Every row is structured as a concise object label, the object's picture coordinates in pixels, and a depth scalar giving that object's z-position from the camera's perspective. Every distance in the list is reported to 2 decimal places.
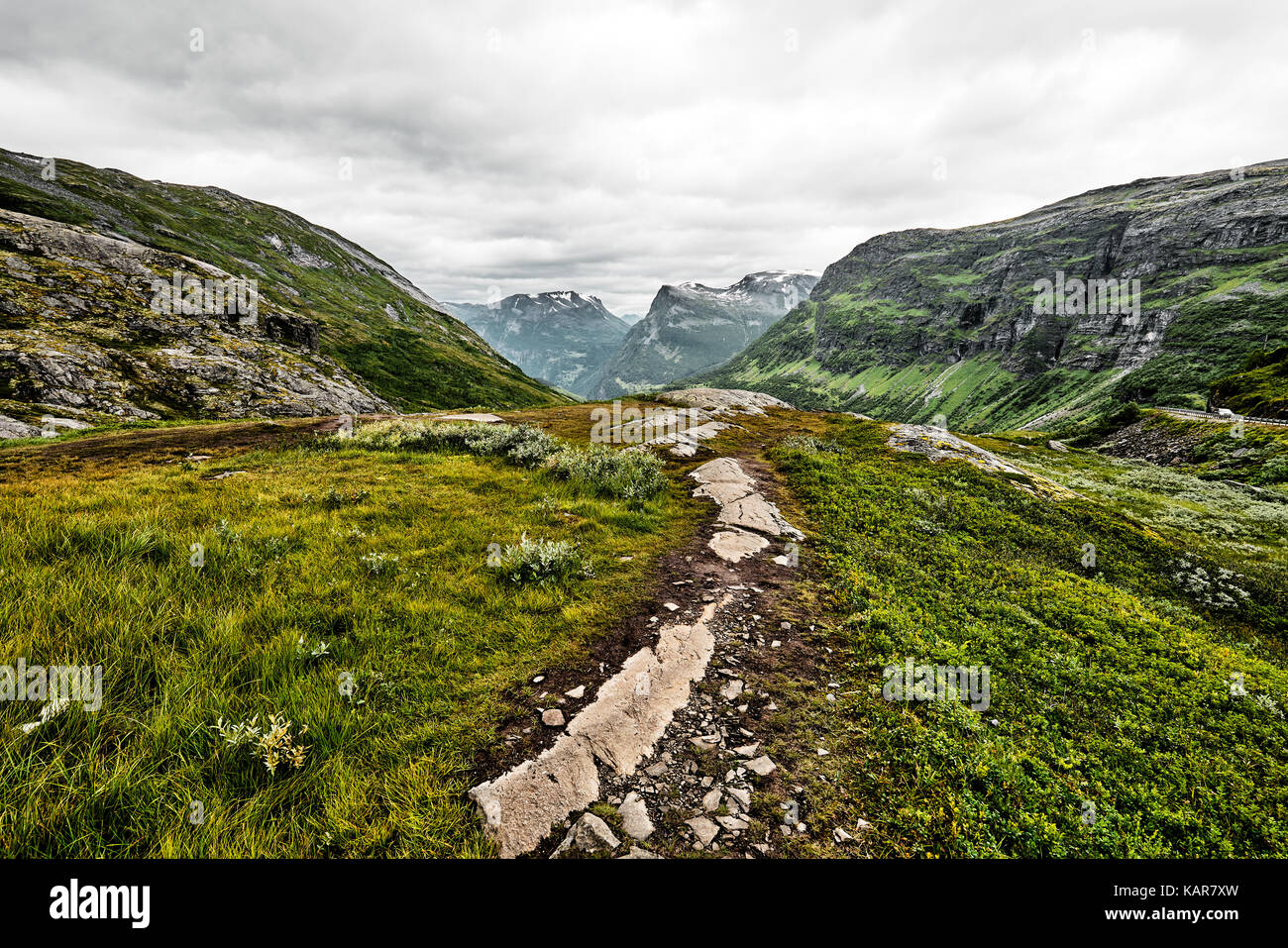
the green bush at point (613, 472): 15.48
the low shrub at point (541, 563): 8.70
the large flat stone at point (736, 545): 11.35
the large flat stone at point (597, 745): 4.08
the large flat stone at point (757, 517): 13.39
